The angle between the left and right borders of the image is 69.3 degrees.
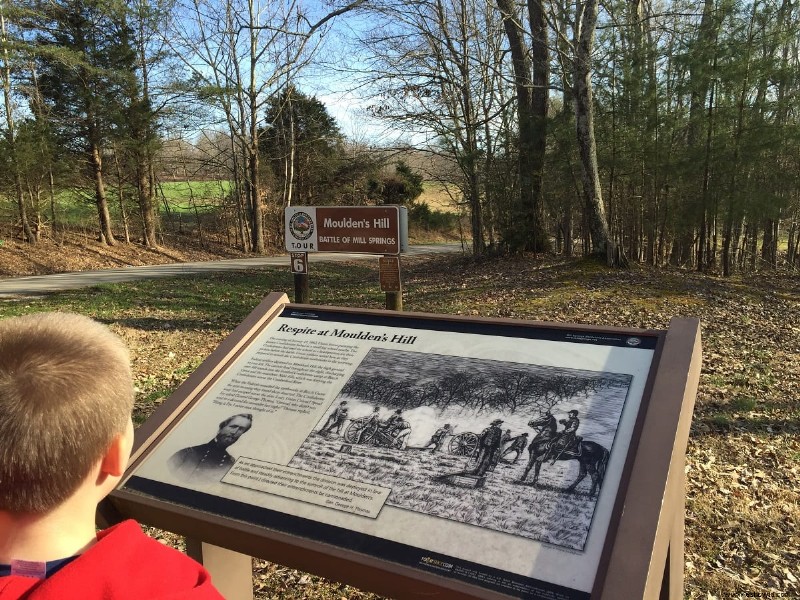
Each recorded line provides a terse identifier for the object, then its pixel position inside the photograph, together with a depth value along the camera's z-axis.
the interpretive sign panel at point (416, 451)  1.70
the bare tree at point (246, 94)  24.33
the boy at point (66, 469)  1.16
